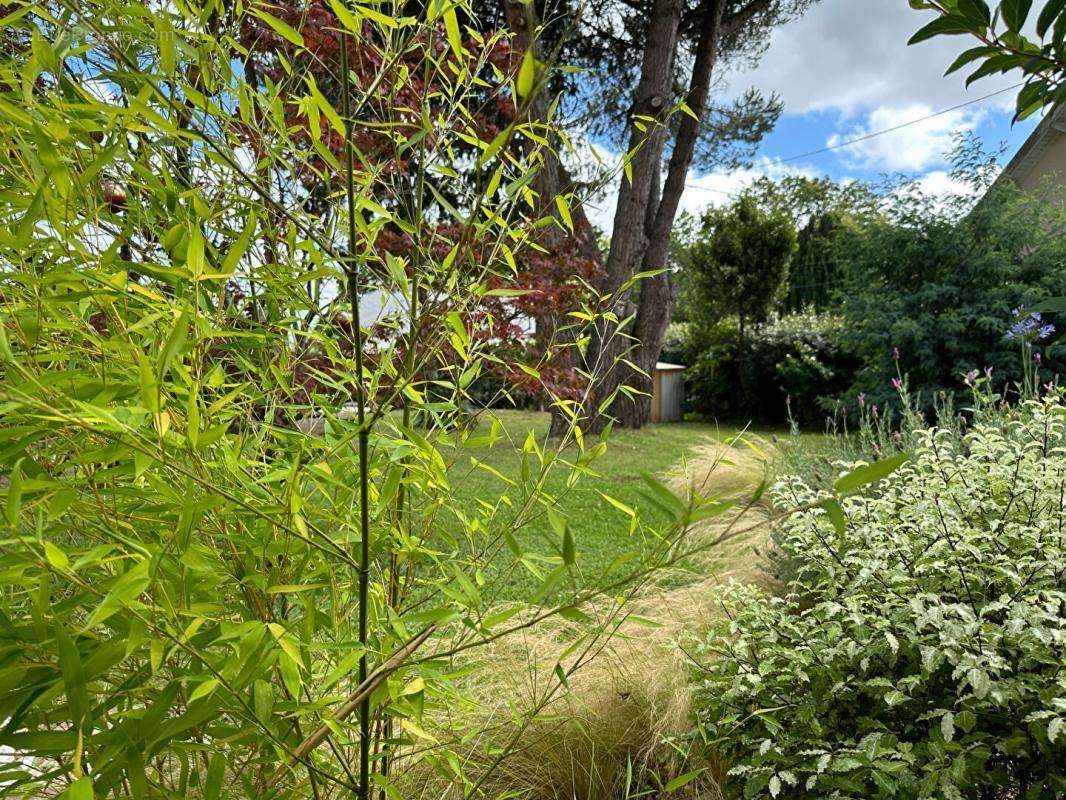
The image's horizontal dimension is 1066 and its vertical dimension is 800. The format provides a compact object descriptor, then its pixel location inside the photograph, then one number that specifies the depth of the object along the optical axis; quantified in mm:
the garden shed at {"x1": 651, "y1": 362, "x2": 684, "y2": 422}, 15000
